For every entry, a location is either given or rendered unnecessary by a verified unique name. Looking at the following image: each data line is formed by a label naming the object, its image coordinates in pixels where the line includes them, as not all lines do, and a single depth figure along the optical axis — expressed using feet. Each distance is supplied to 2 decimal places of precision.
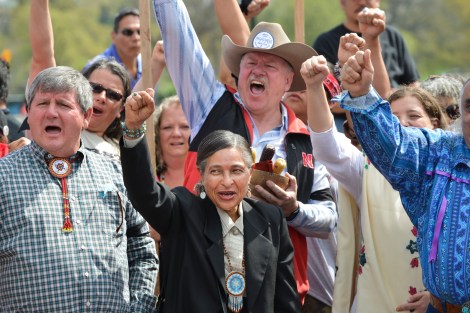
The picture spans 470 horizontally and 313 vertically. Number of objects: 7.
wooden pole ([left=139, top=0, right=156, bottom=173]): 38.27
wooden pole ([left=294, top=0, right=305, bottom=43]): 43.05
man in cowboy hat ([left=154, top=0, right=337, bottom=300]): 36.07
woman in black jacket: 29.57
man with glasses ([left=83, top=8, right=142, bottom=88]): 55.73
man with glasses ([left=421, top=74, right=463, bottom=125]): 41.15
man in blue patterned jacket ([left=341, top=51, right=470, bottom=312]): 28.49
